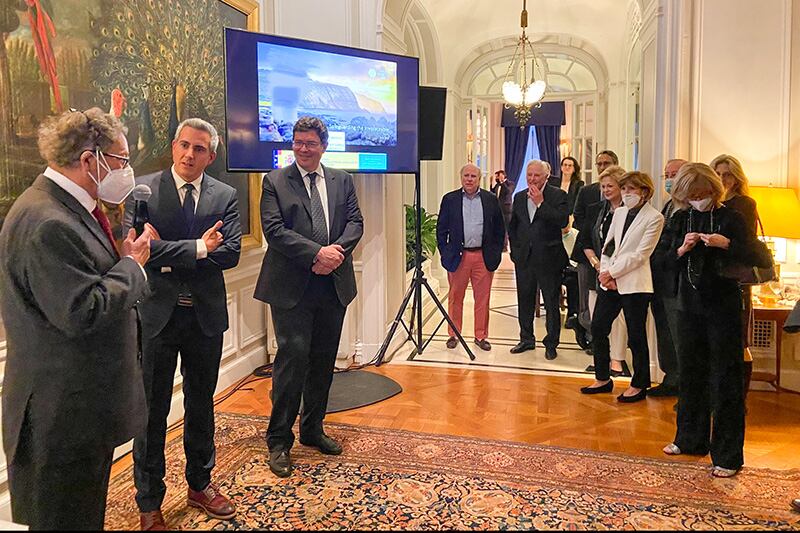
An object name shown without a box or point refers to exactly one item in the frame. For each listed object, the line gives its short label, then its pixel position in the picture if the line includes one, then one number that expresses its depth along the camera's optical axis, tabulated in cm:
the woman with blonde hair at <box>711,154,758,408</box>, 302
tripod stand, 476
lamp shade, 381
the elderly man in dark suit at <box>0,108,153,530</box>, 160
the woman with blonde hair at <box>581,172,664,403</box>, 379
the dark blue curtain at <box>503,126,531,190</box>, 1151
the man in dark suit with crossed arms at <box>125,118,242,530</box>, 237
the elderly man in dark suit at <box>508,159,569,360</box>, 497
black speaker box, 477
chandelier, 752
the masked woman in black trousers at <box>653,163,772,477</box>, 283
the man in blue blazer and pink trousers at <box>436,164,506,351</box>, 522
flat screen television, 382
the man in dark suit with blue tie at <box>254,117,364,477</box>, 291
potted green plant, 651
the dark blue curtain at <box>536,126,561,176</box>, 1134
